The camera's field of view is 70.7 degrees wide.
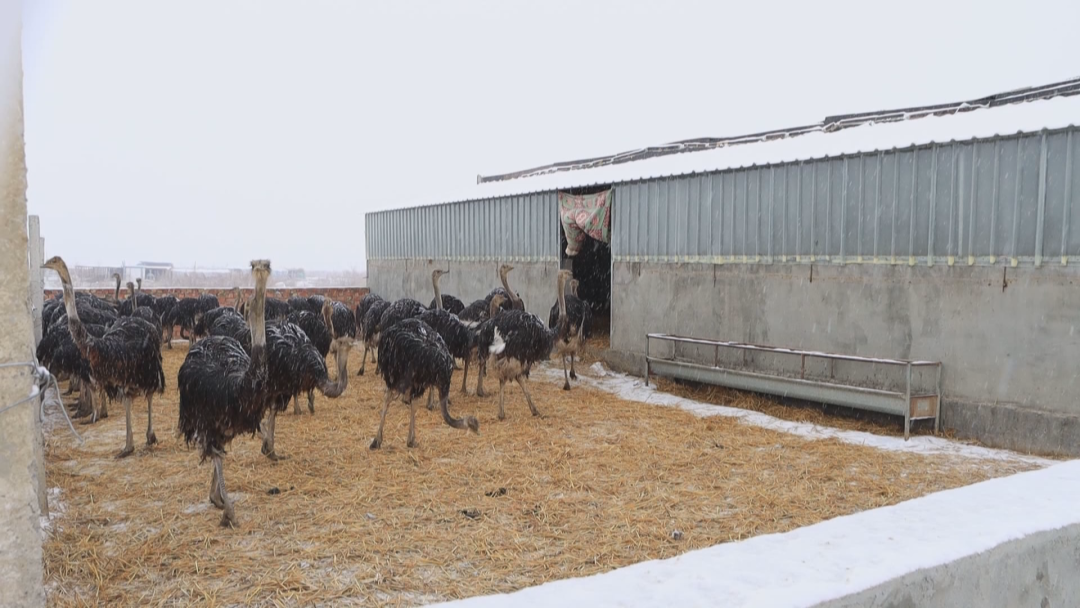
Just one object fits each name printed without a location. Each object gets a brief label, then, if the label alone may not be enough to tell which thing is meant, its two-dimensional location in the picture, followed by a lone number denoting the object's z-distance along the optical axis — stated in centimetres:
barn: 735
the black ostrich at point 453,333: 1016
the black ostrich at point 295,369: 630
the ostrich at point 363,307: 1410
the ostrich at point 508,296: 1216
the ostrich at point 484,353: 977
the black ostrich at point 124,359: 721
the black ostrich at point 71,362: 838
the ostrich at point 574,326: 1144
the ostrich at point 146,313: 1203
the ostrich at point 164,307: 1609
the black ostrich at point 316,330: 1041
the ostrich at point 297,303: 1428
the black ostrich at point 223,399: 544
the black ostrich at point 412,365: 741
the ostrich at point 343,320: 1112
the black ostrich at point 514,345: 899
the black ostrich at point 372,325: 1205
